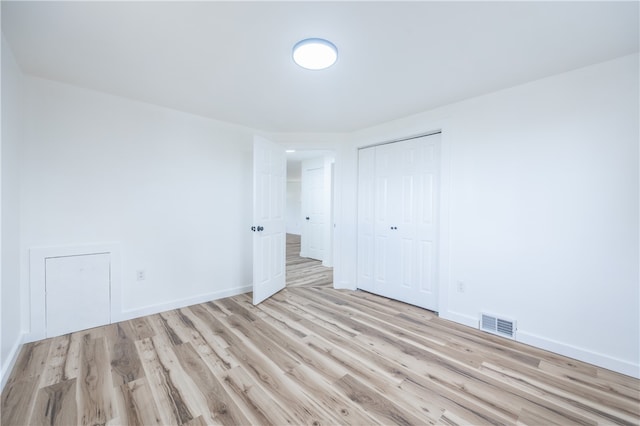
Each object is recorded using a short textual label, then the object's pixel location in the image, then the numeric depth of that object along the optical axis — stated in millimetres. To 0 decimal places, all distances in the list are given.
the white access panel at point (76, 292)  2305
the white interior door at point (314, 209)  5727
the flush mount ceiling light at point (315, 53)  1693
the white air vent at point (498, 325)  2345
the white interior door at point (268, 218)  3125
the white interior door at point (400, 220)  3014
